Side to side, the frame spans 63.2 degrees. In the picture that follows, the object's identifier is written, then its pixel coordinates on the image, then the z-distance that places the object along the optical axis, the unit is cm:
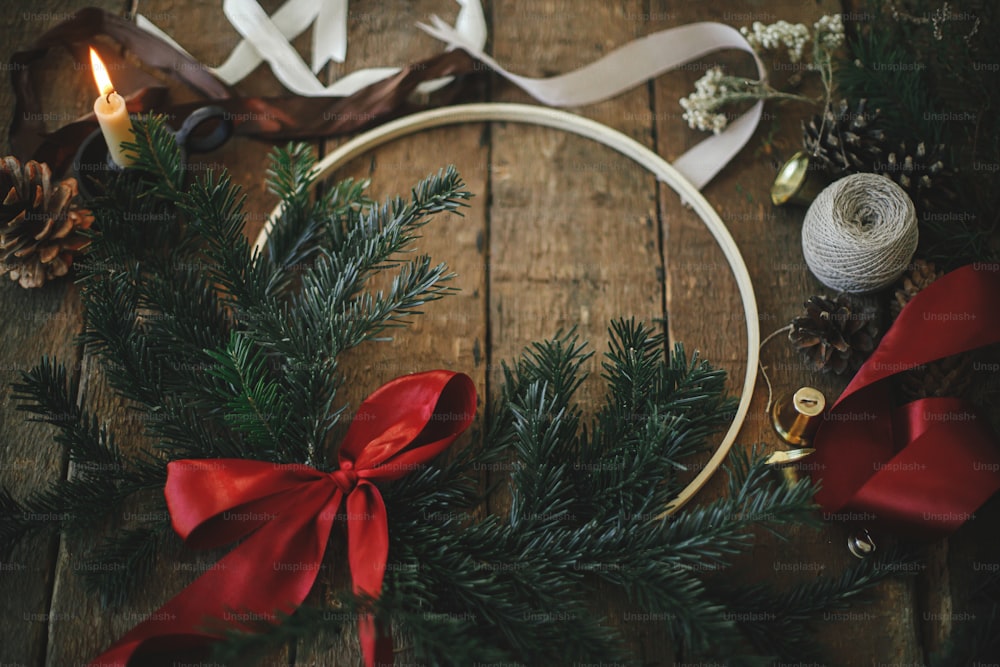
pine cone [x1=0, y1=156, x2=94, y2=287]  89
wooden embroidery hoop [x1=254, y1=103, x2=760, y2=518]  96
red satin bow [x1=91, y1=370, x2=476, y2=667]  70
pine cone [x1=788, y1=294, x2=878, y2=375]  92
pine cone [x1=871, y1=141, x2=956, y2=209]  95
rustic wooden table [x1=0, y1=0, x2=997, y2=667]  81
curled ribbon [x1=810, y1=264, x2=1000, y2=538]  79
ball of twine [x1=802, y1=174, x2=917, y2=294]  88
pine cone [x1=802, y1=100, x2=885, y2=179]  97
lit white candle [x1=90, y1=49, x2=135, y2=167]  86
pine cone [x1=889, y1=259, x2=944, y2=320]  93
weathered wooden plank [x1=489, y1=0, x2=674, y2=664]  97
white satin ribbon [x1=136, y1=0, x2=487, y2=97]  110
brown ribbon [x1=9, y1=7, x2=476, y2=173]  105
